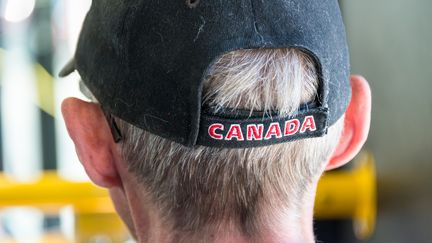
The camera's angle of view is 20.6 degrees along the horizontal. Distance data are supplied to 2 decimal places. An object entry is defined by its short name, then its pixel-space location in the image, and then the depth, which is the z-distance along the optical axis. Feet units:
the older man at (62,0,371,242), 2.34
